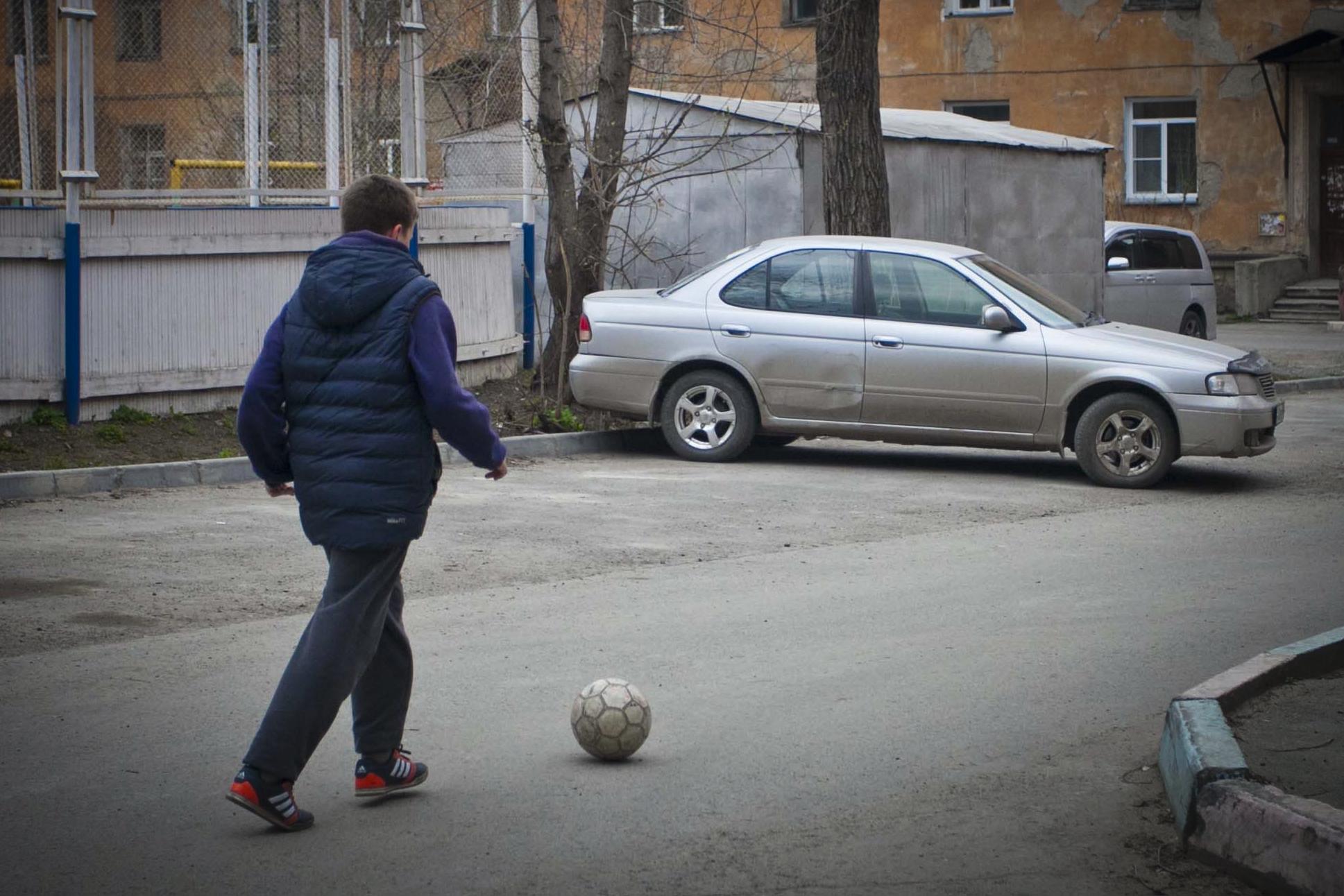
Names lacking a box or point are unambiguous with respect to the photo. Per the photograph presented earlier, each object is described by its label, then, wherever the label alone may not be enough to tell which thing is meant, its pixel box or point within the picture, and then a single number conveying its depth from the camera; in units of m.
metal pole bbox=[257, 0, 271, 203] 15.67
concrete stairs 31.98
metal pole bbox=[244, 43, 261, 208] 15.52
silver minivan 22.98
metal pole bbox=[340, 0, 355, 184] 16.16
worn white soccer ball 5.32
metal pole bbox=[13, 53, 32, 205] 14.18
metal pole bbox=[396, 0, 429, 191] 16.88
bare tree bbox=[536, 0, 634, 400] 15.45
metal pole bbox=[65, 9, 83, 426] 12.72
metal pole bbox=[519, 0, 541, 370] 18.22
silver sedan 11.77
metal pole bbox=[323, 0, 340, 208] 16.06
